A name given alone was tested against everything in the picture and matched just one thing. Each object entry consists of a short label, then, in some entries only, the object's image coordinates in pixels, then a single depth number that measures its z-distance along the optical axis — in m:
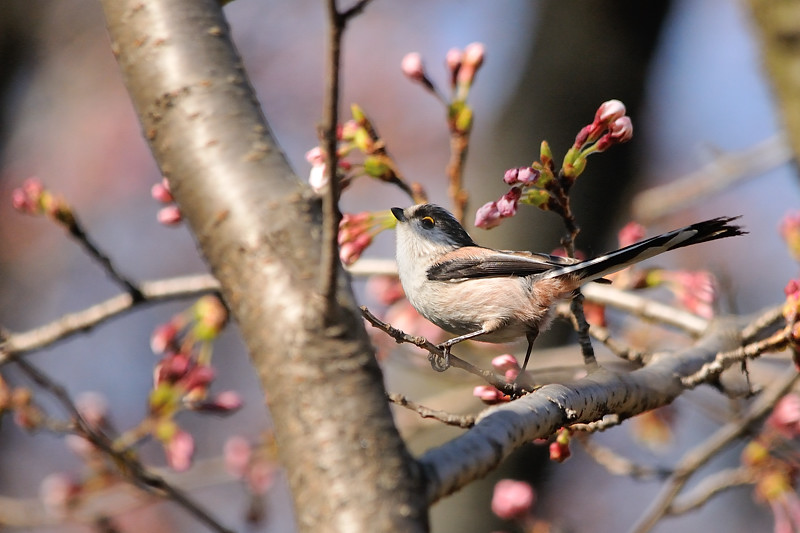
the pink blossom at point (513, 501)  6.36
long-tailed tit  4.91
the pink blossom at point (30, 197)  5.91
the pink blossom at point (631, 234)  5.83
